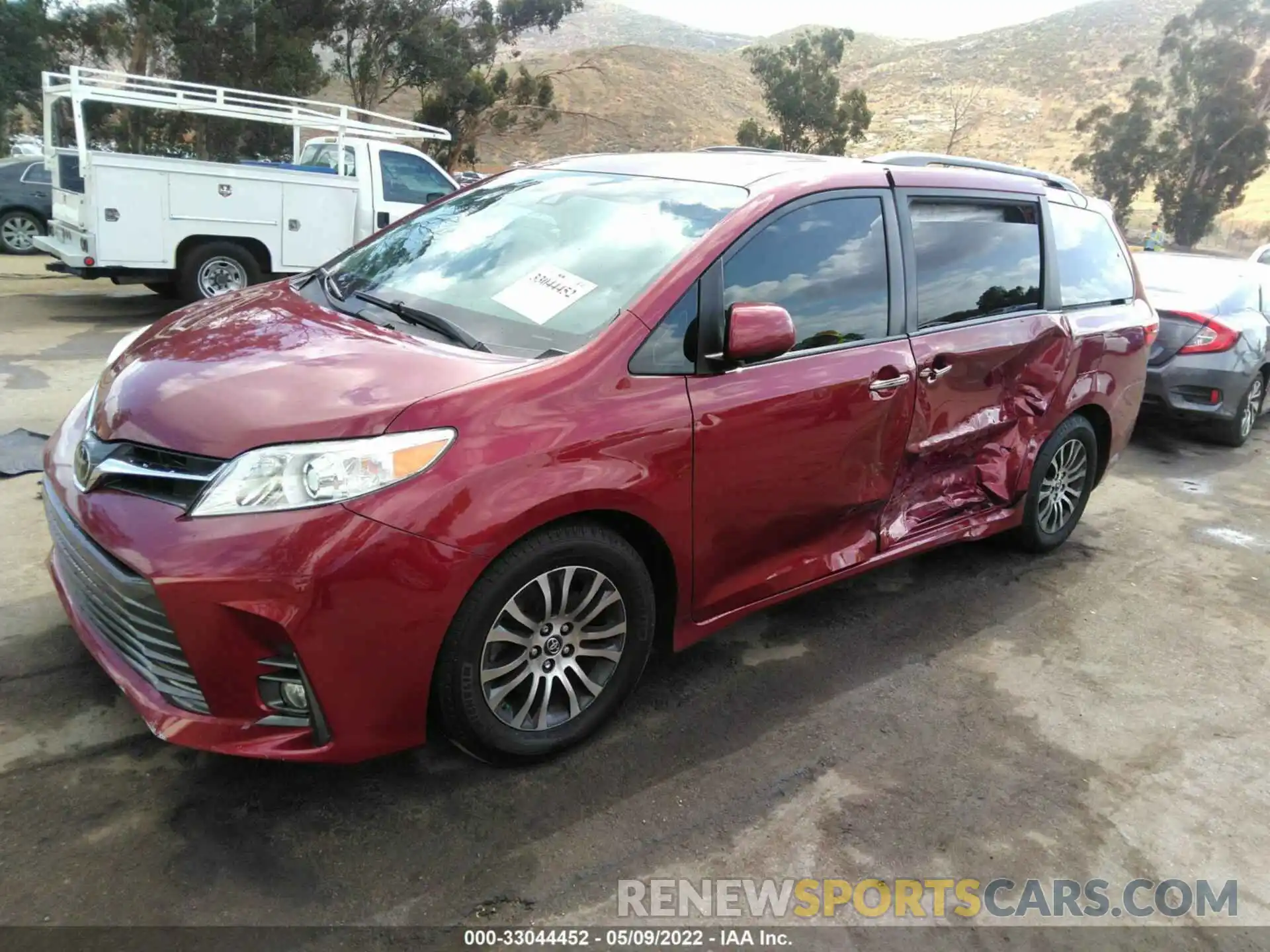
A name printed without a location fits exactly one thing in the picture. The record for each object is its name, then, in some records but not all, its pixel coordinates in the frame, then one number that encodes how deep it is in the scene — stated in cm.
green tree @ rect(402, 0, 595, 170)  2497
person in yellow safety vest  2314
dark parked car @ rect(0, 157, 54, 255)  1391
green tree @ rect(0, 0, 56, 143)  2209
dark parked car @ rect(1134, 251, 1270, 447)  740
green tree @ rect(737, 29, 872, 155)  3416
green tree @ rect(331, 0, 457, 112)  2311
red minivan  240
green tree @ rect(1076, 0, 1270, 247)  3503
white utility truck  889
